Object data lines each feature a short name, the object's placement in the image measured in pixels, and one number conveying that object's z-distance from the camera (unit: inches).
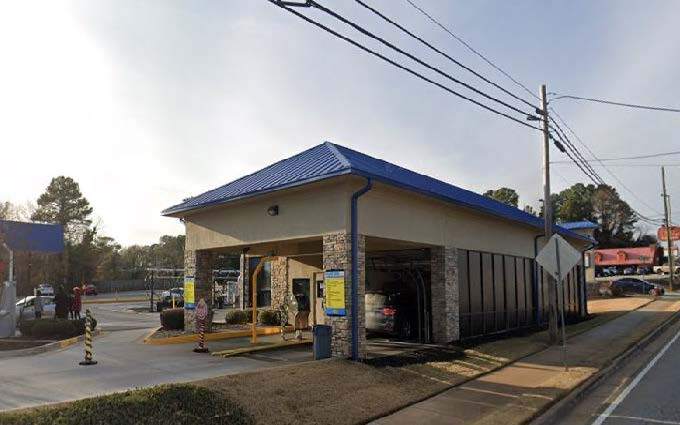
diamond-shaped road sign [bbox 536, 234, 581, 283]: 541.3
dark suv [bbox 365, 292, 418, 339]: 718.5
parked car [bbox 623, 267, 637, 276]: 3209.2
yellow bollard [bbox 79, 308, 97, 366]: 506.0
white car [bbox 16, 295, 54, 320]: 1045.2
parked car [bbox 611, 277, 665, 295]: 1980.8
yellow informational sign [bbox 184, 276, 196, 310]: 743.1
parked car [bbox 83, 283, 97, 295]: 2651.1
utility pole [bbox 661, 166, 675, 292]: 2192.4
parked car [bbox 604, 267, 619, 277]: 3176.9
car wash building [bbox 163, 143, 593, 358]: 533.0
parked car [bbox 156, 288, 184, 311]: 1619.8
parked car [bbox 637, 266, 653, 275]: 3157.0
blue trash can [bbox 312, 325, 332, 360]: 508.1
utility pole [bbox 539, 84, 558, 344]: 773.3
